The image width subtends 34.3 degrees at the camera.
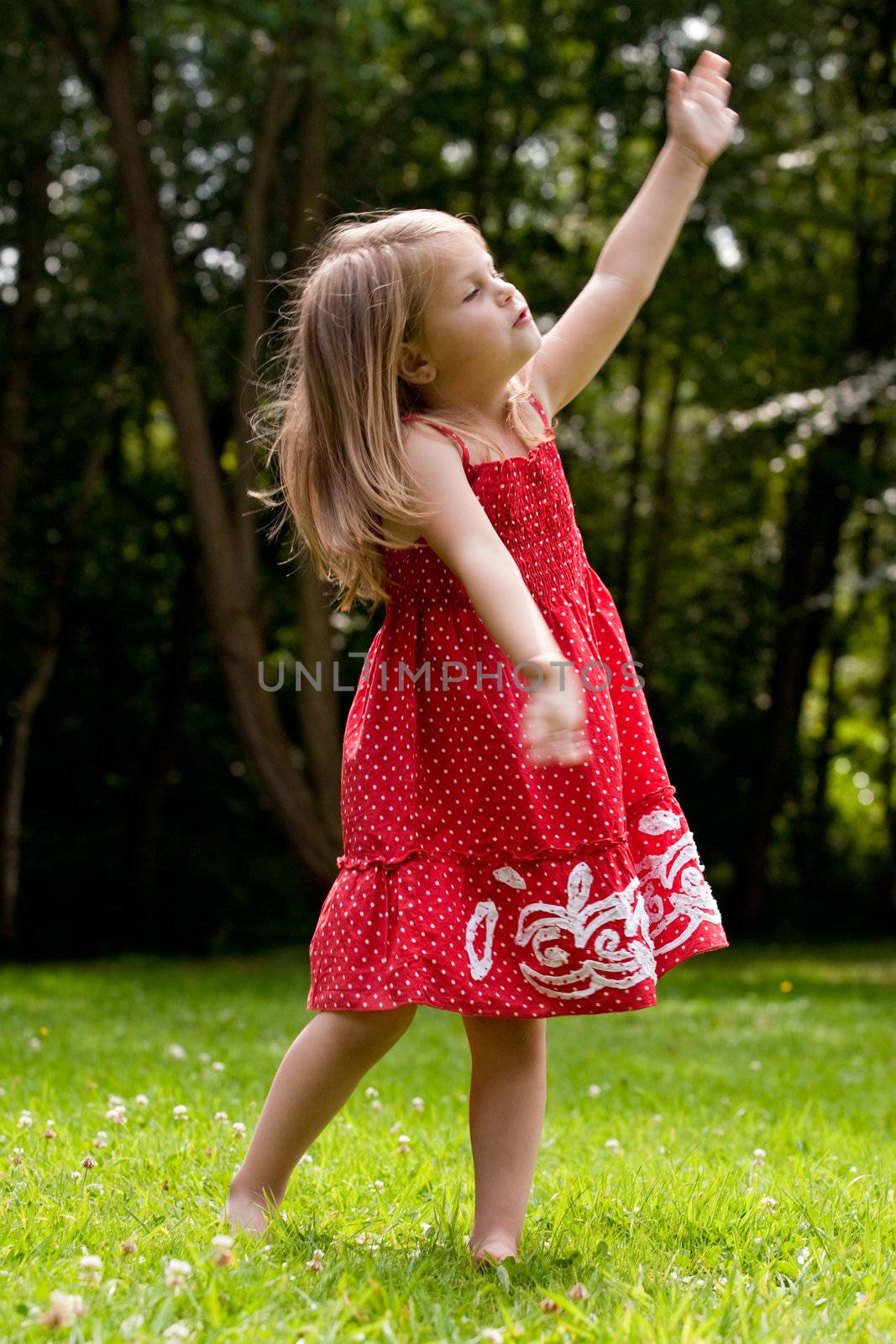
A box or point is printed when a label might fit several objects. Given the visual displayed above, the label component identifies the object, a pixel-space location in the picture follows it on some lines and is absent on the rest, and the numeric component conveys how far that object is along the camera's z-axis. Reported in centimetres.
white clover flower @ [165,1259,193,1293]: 186
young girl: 223
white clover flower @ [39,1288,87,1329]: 171
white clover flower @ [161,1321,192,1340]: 170
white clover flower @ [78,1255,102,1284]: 187
